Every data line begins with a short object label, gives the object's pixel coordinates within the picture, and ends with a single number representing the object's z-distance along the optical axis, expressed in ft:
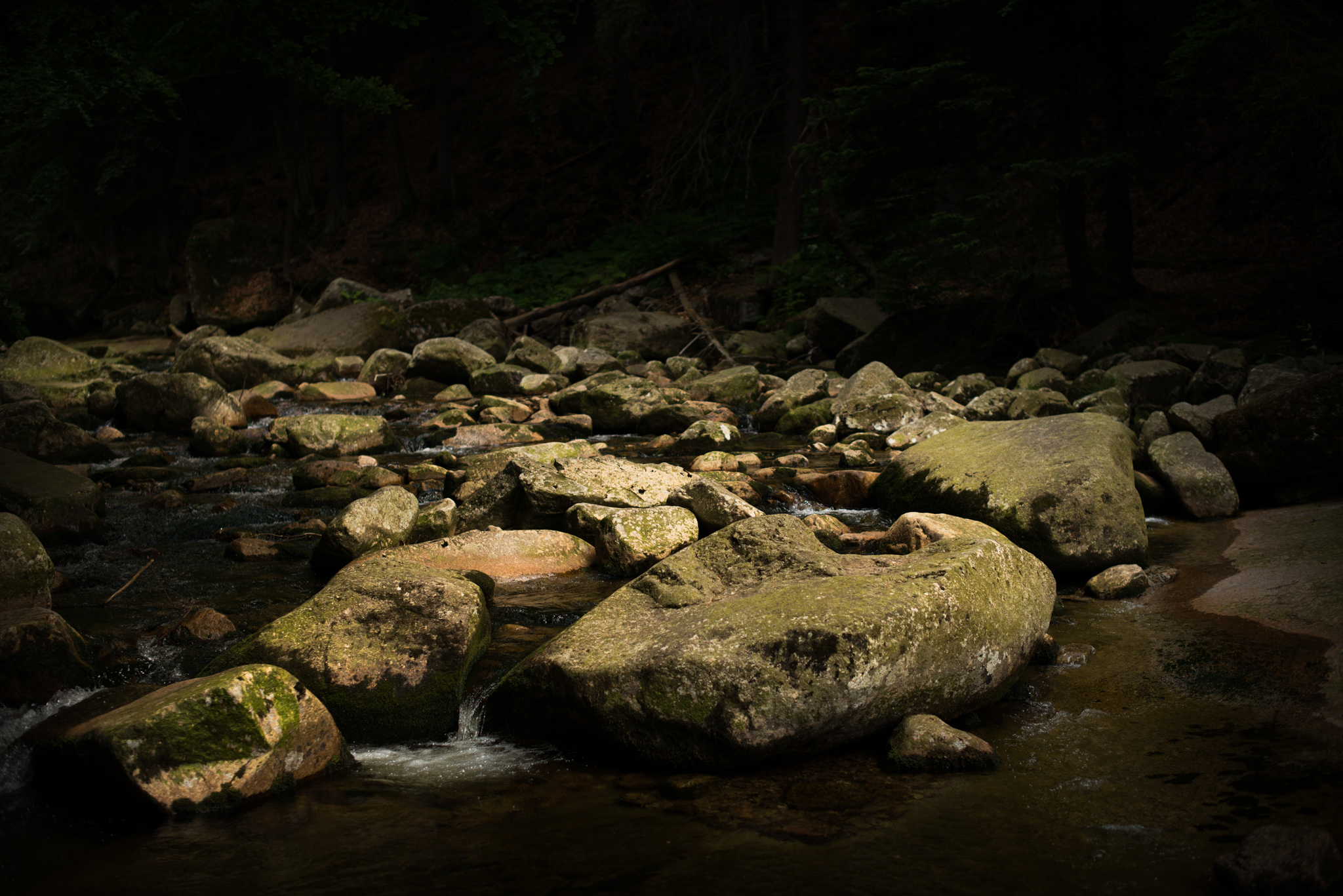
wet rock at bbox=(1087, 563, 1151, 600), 16.02
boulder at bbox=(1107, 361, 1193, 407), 30.71
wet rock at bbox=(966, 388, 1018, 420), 30.94
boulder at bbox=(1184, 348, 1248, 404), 29.12
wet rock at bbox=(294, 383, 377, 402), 42.45
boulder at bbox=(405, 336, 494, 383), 45.44
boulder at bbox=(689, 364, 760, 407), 39.81
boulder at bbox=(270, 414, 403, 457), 30.04
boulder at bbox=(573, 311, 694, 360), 52.65
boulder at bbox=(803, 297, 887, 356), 45.16
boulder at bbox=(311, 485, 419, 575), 18.33
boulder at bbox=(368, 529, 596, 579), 17.90
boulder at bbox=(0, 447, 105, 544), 19.93
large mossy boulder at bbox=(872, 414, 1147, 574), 17.08
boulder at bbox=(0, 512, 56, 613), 14.70
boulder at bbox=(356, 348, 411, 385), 46.85
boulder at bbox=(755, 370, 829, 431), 35.76
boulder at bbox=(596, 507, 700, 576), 18.28
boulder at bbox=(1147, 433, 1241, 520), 20.49
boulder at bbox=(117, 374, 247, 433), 35.40
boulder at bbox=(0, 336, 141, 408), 43.34
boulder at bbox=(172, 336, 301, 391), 44.32
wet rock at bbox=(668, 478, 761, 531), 19.54
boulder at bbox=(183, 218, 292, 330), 67.51
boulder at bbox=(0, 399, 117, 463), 28.55
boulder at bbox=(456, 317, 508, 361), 51.60
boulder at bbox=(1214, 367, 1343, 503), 18.97
